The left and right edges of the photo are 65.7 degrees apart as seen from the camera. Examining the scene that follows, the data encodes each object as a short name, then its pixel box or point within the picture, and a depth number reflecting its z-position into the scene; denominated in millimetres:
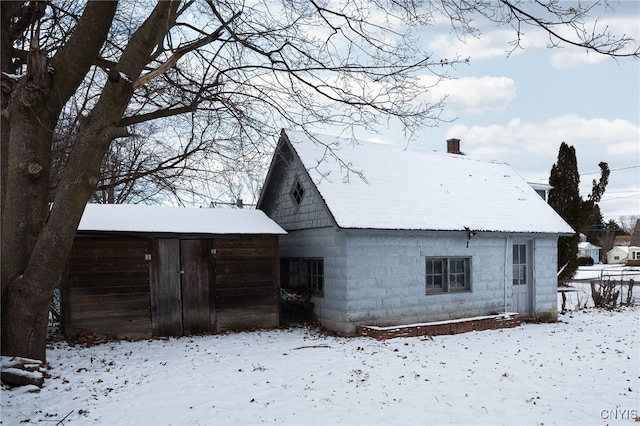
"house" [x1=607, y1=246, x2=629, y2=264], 73875
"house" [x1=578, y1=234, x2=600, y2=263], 65812
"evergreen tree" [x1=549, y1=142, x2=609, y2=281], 23875
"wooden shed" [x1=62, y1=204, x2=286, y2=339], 10828
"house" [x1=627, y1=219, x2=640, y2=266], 64938
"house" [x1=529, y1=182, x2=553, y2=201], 22734
